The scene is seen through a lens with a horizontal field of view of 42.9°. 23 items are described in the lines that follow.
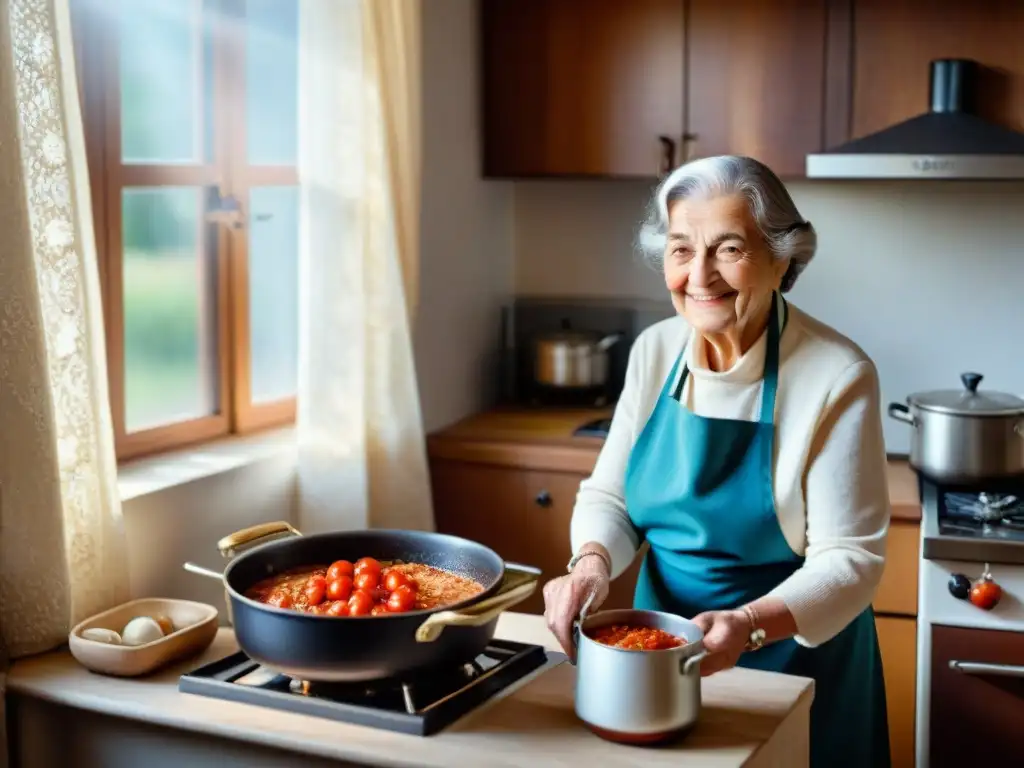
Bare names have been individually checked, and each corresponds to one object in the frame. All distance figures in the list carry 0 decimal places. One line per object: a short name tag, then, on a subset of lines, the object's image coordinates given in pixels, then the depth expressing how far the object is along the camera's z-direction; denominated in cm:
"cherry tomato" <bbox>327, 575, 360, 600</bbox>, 167
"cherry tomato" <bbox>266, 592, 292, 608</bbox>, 165
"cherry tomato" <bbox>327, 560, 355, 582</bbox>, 172
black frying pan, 156
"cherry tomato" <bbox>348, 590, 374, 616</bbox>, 161
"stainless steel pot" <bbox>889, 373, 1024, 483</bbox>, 278
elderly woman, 189
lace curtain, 186
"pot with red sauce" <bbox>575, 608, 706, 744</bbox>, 151
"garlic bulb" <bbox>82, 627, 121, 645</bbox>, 190
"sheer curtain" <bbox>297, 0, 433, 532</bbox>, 269
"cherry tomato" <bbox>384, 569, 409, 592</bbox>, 167
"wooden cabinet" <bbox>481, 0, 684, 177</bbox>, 323
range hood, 282
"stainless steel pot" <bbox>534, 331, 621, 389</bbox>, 351
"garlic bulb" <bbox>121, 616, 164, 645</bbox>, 189
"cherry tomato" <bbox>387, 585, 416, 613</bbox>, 163
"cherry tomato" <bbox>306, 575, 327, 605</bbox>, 166
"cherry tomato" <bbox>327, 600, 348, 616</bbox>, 161
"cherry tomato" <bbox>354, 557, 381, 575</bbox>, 172
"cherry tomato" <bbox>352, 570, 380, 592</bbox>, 169
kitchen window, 243
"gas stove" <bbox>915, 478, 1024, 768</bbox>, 252
